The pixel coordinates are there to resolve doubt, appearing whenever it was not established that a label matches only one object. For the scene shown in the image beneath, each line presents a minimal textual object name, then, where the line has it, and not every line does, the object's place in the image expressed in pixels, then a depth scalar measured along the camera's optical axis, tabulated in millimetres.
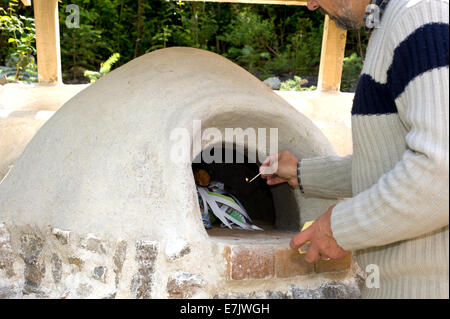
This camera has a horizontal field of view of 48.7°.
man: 1279
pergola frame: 6008
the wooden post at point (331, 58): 6660
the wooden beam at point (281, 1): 4816
